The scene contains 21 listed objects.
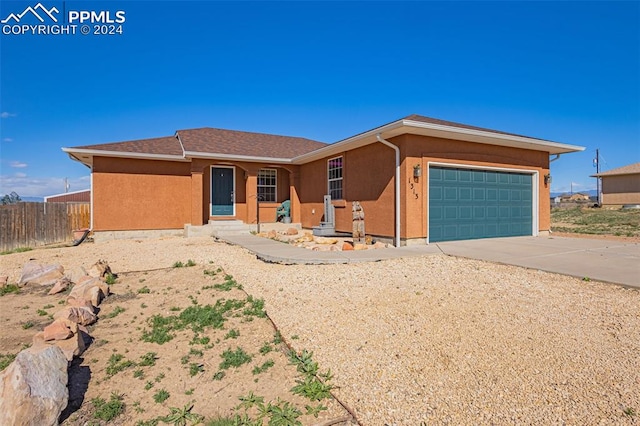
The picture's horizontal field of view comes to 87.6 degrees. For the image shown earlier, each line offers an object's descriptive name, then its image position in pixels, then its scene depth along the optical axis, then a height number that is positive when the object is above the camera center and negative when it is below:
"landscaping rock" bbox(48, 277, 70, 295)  5.37 -1.15
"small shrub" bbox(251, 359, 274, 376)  2.91 -1.36
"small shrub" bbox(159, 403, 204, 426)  2.29 -1.41
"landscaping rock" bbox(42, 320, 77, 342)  3.22 -1.14
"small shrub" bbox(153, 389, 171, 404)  2.55 -1.41
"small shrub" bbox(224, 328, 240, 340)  3.63 -1.32
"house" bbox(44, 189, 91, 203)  30.53 +1.80
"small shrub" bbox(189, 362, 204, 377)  2.93 -1.38
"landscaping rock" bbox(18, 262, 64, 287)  5.88 -1.05
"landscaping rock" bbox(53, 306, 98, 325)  3.77 -1.17
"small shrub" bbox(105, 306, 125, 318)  4.34 -1.29
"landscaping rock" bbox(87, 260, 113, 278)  5.89 -0.99
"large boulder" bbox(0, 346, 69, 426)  2.10 -1.17
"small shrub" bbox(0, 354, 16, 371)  3.01 -1.35
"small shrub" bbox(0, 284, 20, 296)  5.43 -1.21
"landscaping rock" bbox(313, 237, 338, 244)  10.64 -0.86
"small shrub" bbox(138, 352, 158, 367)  3.09 -1.37
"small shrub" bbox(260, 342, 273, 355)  3.26 -1.33
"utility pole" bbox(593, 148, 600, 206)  40.85 +6.49
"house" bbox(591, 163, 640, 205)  29.28 +2.51
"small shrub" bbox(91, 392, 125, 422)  2.36 -1.41
